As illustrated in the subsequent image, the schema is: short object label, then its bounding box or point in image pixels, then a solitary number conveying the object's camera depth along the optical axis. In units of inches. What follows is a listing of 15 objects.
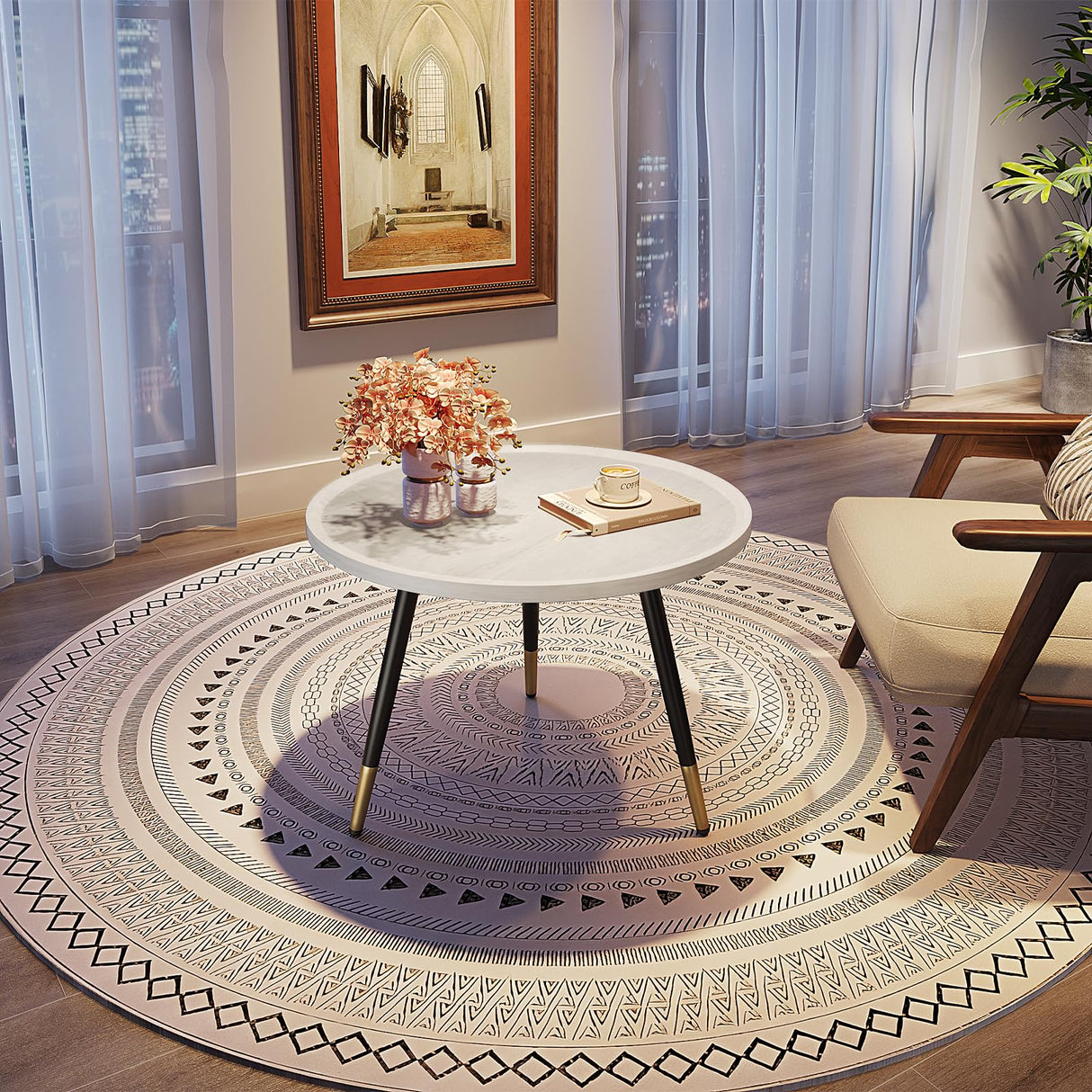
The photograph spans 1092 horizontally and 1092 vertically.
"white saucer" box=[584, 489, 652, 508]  97.4
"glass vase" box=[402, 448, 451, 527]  93.1
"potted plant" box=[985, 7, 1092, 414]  206.1
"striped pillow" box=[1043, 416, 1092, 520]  98.7
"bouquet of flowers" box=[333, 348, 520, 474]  90.4
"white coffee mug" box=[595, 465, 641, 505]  96.7
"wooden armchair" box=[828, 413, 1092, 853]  81.5
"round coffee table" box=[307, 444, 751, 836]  83.7
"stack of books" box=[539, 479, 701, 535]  94.6
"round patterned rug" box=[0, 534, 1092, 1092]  73.5
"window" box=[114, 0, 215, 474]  142.3
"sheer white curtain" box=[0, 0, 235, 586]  134.7
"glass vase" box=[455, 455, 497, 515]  97.2
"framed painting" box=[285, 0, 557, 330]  154.8
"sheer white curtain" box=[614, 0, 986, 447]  184.2
